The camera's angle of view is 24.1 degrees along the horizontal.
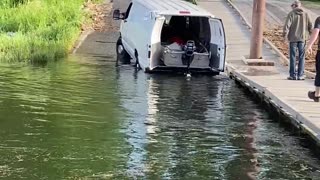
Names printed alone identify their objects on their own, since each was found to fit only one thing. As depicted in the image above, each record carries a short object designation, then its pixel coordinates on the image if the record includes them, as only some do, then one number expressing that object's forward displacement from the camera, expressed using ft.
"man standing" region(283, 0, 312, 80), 58.44
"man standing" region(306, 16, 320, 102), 46.06
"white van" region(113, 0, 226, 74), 64.39
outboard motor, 64.59
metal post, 71.82
